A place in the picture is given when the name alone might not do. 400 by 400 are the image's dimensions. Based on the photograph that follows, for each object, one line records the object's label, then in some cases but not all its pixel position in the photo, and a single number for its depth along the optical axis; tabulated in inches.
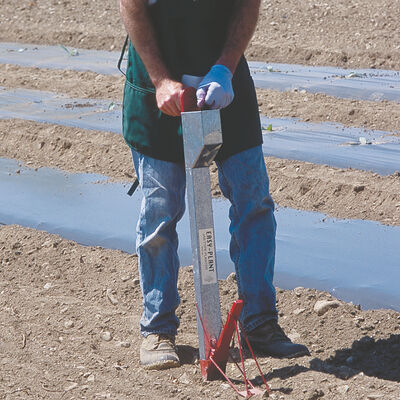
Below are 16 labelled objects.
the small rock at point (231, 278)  303.5
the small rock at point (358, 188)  382.9
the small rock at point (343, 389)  203.3
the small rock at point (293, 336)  263.1
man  230.7
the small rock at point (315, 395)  203.2
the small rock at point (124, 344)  261.9
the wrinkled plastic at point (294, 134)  436.8
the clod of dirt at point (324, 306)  273.9
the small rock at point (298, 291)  287.3
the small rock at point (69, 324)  279.2
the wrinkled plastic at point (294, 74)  578.2
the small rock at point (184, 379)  227.9
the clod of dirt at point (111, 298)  301.4
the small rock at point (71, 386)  228.2
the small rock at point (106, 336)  268.2
